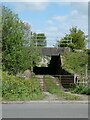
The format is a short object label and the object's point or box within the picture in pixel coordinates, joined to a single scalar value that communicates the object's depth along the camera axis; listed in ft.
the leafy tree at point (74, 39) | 183.42
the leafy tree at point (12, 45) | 100.63
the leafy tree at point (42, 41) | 165.56
